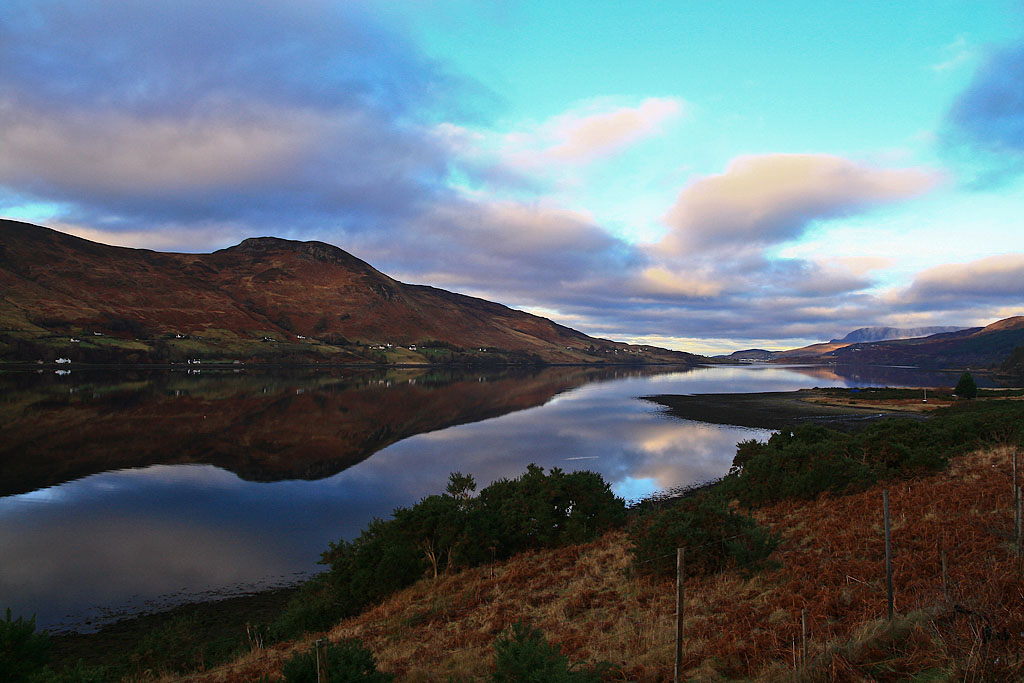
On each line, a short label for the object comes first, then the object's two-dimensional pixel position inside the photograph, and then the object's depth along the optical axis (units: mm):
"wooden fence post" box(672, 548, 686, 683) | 7148
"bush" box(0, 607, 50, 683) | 10078
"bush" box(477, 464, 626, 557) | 20297
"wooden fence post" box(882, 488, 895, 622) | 8023
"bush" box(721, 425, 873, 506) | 20094
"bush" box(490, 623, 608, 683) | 6887
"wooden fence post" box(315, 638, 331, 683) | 7168
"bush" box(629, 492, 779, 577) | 13352
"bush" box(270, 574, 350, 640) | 15422
